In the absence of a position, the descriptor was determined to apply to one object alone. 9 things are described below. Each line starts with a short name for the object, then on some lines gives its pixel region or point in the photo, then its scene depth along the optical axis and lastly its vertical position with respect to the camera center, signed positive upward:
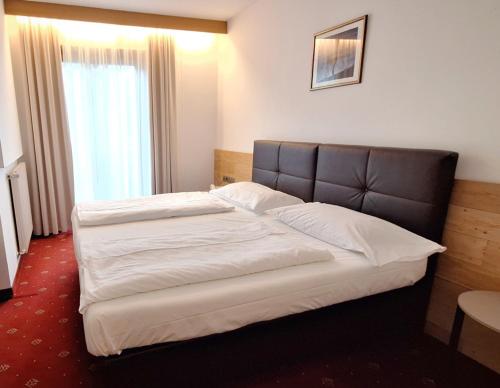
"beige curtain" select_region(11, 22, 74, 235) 3.30 -0.10
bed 1.20 -0.70
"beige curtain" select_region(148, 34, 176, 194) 3.83 +0.11
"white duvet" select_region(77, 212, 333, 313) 1.31 -0.66
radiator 2.71 -0.81
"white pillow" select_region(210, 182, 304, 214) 2.58 -0.62
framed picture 2.19 +0.52
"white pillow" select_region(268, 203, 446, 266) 1.66 -0.60
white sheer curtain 3.61 -0.02
